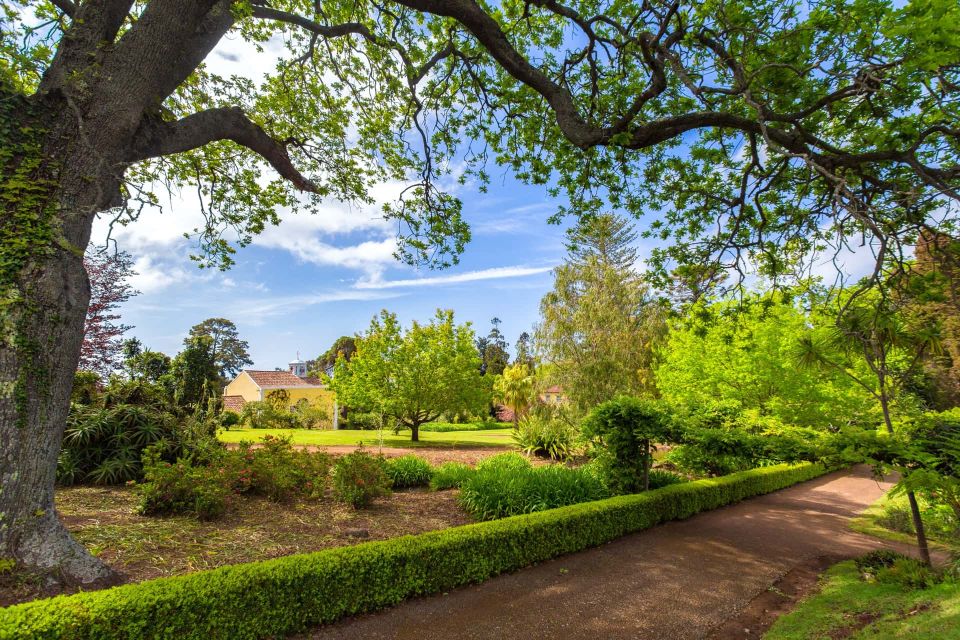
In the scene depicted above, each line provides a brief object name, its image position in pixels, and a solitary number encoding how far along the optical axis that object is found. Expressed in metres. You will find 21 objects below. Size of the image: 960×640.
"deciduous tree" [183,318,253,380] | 51.16
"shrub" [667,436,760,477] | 6.41
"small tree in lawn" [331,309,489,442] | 19.34
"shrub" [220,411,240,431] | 22.40
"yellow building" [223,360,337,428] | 38.44
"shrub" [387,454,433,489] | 9.58
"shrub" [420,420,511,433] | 31.29
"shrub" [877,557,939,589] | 4.87
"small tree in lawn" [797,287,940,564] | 5.09
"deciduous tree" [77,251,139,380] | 13.52
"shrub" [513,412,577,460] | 13.41
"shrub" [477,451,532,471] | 9.62
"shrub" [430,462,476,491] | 9.36
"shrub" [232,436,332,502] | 7.46
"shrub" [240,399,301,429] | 25.64
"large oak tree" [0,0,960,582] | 4.05
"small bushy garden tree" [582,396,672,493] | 8.10
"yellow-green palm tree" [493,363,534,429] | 25.00
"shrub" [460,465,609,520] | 7.29
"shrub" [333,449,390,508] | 7.32
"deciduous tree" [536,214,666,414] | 12.75
